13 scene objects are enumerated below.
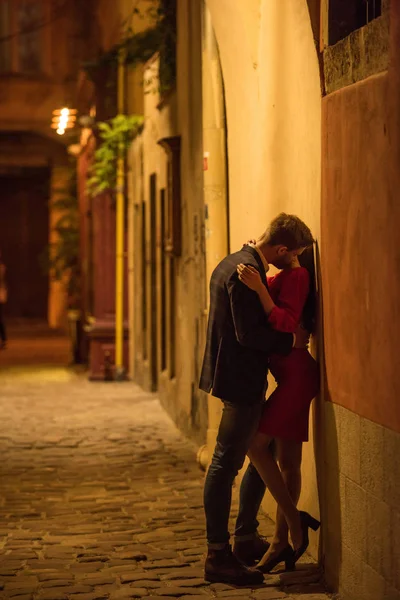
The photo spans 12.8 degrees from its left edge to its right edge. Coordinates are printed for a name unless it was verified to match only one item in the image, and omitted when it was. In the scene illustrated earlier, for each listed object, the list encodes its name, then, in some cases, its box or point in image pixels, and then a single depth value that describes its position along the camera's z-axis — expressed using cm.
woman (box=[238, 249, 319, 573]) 958
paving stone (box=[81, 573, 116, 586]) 967
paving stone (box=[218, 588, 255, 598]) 921
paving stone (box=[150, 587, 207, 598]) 928
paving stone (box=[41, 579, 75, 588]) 960
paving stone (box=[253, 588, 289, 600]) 911
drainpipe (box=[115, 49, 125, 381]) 2599
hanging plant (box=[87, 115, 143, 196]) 2545
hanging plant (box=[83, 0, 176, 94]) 2017
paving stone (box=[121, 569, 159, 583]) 978
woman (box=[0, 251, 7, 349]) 3545
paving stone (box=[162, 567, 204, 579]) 983
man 936
